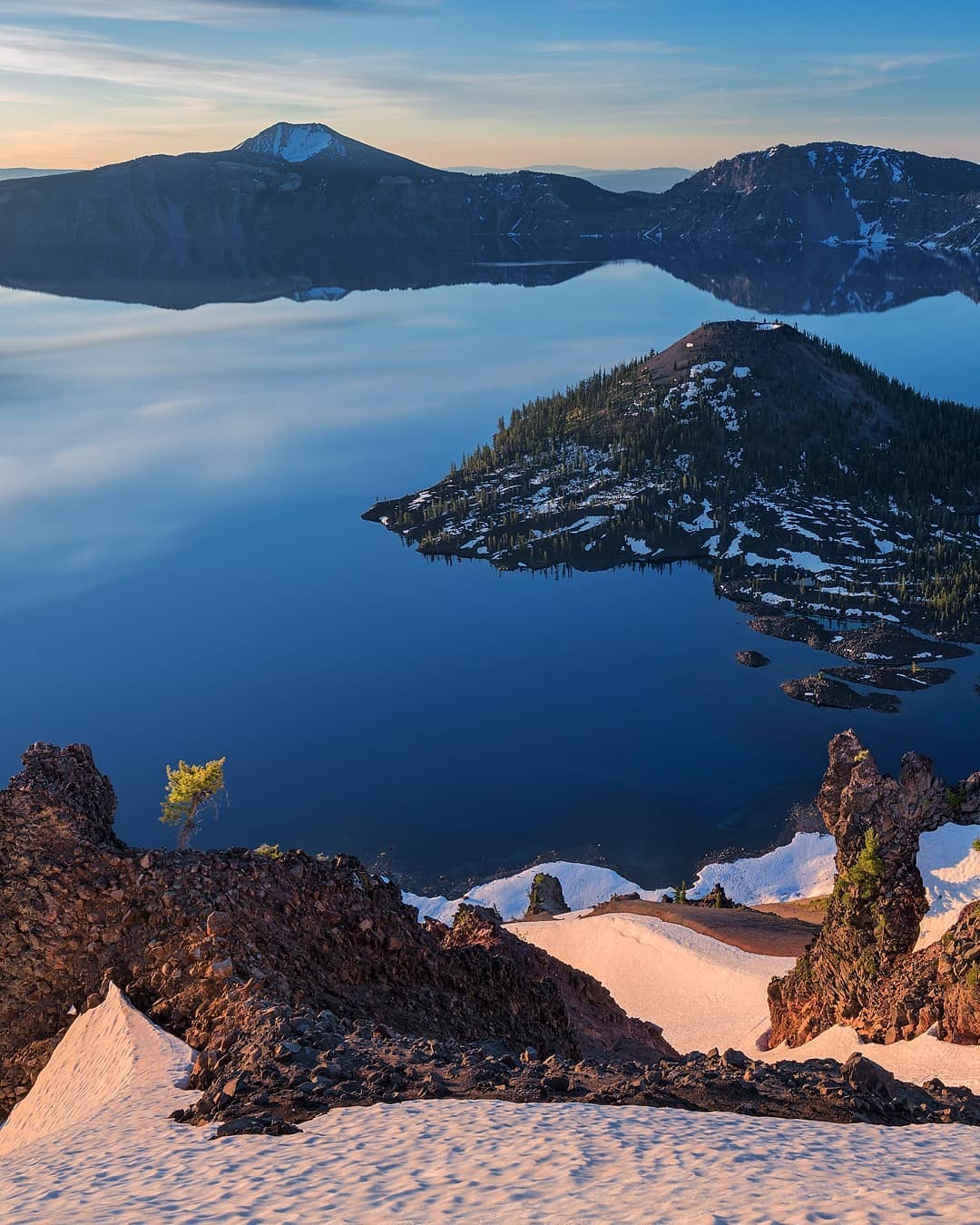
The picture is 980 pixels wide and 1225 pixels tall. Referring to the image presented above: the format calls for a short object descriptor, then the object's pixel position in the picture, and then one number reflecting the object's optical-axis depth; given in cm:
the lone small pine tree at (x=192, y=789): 6438
